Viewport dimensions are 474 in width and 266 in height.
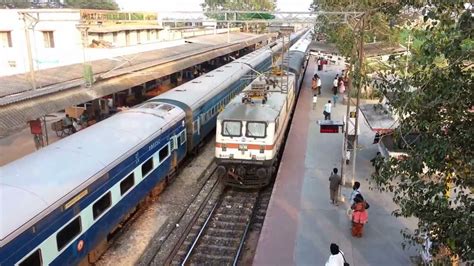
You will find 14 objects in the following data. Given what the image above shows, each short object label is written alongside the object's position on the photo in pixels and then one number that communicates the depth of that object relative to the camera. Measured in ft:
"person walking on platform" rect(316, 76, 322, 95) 93.43
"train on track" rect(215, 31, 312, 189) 44.19
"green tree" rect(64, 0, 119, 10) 276.37
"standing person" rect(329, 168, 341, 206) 39.04
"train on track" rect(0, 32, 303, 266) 23.29
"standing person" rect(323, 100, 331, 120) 67.77
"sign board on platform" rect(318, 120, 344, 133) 46.76
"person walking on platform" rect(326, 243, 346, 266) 24.01
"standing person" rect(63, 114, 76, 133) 64.23
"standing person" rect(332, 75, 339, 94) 90.35
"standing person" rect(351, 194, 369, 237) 33.30
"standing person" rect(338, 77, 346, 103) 95.71
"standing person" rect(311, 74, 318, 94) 93.40
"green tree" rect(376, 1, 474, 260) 14.06
